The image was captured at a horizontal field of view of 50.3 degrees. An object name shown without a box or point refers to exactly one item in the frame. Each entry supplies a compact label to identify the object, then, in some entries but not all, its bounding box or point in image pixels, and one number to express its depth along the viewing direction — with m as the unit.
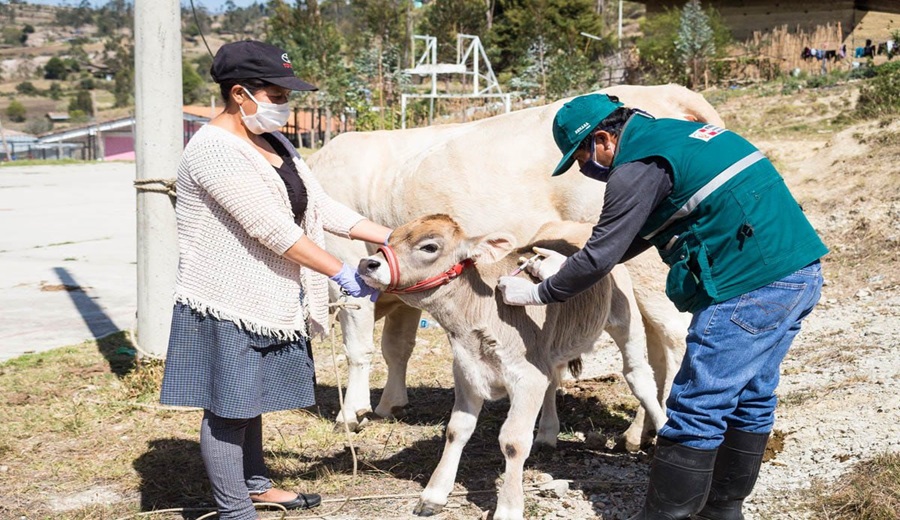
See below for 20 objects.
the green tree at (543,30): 40.88
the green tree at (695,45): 28.70
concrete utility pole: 7.27
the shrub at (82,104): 103.38
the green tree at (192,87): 85.06
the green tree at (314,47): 35.91
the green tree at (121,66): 103.50
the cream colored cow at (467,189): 6.08
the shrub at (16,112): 101.94
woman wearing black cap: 4.28
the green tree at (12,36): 178.50
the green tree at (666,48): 29.67
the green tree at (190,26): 171.62
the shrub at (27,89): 123.38
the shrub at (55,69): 137.50
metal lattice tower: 25.85
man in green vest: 3.97
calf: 4.61
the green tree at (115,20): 186.75
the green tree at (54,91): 119.75
